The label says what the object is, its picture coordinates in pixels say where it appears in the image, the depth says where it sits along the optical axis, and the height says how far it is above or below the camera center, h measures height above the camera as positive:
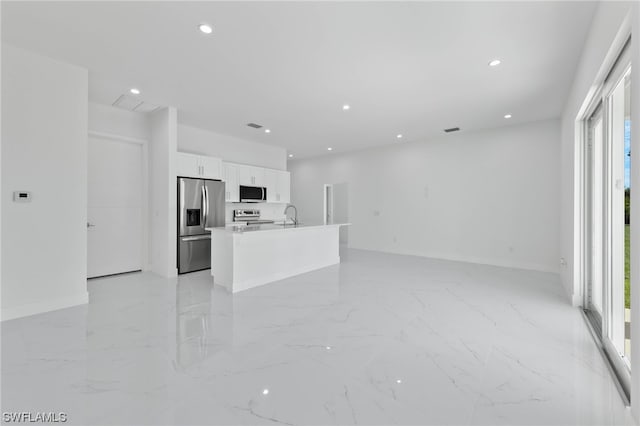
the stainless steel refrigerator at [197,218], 4.97 -0.08
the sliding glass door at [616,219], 2.19 -0.05
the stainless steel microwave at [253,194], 6.48 +0.46
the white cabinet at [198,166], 5.14 +0.91
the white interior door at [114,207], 4.61 +0.12
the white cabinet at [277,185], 7.23 +0.74
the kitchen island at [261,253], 4.01 -0.63
